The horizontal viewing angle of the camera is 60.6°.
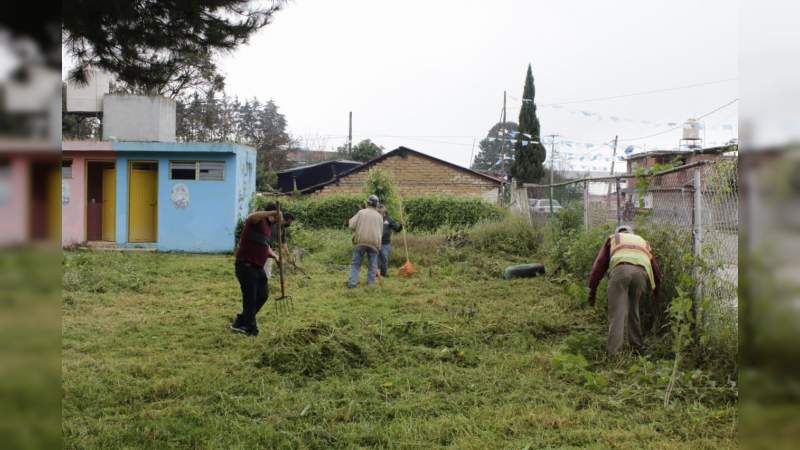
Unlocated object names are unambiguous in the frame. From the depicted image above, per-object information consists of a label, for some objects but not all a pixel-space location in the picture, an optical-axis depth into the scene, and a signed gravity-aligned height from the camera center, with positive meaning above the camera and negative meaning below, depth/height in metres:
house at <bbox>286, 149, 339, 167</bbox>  49.19 +4.77
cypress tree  39.38 +3.97
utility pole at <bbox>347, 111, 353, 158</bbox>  49.56 +5.95
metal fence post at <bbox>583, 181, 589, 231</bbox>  12.00 +0.32
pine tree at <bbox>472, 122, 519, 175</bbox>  71.69 +7.20
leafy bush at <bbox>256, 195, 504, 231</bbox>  23.11 +0.35
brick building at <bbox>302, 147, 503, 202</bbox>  29.09 +1.90
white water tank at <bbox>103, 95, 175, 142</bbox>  19.53 +2.90
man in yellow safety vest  6.87 -0.59
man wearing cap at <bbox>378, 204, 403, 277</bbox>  14.25 -0.49
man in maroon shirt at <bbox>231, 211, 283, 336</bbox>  8.27 -0.55
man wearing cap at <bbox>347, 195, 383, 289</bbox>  12.55 -0.25
